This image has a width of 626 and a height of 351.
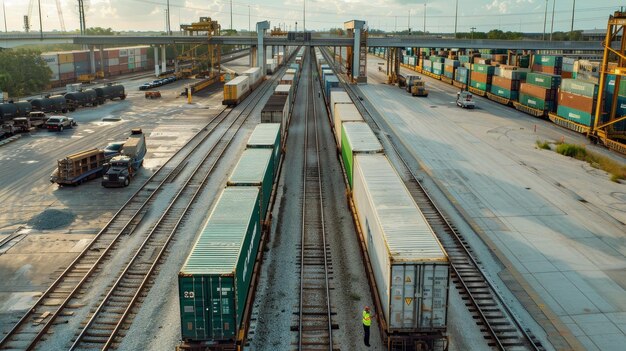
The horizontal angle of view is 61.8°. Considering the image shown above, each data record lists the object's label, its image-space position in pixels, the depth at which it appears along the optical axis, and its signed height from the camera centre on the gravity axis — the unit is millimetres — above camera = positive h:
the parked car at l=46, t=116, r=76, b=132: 52469 -6466
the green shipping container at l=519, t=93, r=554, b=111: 59812 -4706
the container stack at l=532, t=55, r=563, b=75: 73875 -275
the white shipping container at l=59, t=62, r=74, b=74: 95931 -1839
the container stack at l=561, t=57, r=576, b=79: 71938 -811
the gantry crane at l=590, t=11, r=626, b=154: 44688 -3425
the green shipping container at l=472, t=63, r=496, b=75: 77438 -1027
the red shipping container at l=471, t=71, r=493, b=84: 77875 -2409
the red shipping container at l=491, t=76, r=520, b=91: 69125 -2848
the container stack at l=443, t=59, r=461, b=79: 97062 -1078
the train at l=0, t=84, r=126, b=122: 54656 -5250
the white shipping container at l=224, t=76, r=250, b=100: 70562 -3729
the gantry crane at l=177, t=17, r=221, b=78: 107100 +6156
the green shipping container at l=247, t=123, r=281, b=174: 31203 -4865
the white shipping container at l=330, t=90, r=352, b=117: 51431 -3842
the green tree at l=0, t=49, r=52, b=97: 78812 -2330
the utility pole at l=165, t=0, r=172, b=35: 137375 +10362
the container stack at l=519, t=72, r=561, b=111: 58844 -3275
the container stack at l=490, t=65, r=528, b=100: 69000 -2525
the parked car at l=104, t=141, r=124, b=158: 38438 -6648
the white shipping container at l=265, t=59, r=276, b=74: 124400 -1582
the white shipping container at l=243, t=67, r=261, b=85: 89625 -2728
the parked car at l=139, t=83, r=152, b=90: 89912 -4798
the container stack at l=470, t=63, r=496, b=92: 77812 -2259
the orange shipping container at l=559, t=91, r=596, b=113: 49119 -3818
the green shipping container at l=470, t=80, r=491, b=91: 78188 -3629
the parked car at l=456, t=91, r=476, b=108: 68938 -5111
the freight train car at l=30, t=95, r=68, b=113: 60094 -5377
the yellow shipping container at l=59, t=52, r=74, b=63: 95950 -12
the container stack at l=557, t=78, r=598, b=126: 49075 -3724
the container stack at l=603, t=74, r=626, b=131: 46312 -3076
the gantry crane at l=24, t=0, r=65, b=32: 138250 +8884
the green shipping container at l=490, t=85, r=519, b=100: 69188 -4160
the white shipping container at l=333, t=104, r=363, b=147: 39544 -4249
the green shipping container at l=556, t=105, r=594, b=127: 49594 -5175
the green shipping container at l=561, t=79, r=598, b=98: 48906 -2417
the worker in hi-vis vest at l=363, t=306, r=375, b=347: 16406 -8209
